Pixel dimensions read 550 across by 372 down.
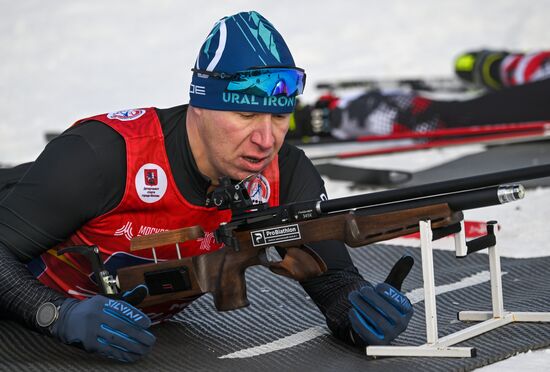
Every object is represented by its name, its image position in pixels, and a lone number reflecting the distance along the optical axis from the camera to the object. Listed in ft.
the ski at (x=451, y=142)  45.98
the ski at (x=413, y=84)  63.21
